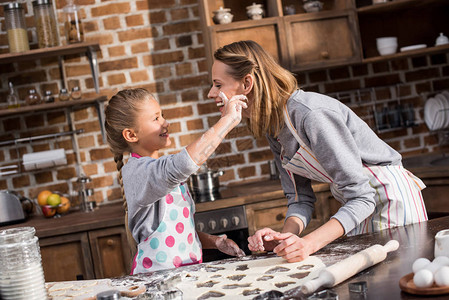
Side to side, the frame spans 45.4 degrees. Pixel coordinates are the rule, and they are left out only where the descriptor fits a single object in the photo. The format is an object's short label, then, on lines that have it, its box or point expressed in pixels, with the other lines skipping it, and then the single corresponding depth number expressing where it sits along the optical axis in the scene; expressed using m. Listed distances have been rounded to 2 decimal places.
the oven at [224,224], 2.82
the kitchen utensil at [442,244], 1.20
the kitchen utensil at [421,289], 1.04
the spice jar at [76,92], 3.20
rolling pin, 1.16
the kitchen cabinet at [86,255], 2.80
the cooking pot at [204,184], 3.09
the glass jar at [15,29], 3.14
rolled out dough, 1.26
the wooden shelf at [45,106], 3.10
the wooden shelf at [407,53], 3.28
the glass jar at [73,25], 3.20
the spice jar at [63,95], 3.19
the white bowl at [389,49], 3.36
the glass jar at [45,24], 3.17
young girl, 1.64
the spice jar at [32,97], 3.18
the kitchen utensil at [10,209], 2.99
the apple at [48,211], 3.12
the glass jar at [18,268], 1.16
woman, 1.67
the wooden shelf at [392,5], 3.25
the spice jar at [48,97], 3.18
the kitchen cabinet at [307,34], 3.16
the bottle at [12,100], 3.21
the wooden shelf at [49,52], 3.12
